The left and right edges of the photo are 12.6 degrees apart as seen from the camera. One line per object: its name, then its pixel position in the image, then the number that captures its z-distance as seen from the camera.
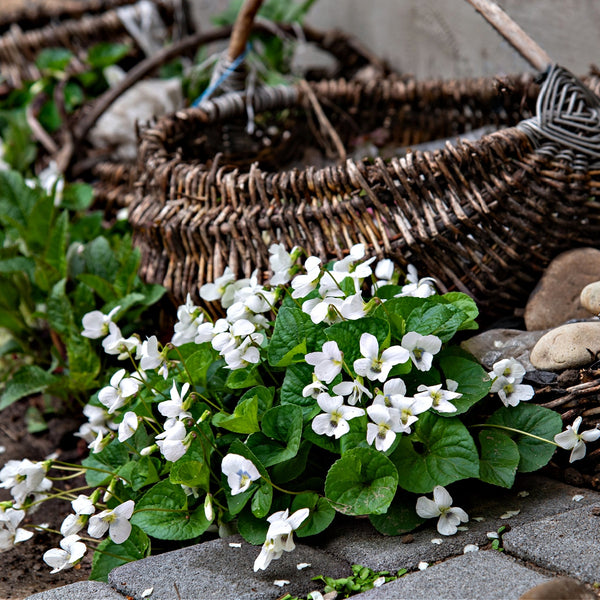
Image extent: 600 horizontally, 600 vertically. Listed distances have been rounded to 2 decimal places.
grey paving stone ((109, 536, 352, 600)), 1.22
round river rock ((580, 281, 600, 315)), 1.31
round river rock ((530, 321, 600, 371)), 1.28
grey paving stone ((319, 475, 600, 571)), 1.23
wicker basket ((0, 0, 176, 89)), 2.35
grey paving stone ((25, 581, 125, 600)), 1.22
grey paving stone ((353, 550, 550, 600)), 1.19
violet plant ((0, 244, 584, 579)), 1.24
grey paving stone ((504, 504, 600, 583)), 1.20
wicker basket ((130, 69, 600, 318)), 1.34
